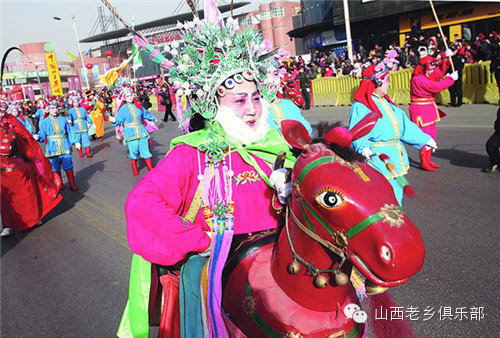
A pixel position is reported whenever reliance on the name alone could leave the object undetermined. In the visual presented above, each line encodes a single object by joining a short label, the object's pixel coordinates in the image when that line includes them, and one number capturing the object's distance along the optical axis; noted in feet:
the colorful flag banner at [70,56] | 93.76
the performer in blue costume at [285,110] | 18.02
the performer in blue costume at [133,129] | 32.76
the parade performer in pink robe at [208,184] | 6.54
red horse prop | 4.41
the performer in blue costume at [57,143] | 31.27
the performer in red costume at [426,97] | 24.62
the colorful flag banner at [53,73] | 96.37
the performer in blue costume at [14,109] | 31.25
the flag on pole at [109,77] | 31.89
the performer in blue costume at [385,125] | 15.16
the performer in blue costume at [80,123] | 46.57
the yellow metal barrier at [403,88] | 44.57
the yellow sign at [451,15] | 69.31
